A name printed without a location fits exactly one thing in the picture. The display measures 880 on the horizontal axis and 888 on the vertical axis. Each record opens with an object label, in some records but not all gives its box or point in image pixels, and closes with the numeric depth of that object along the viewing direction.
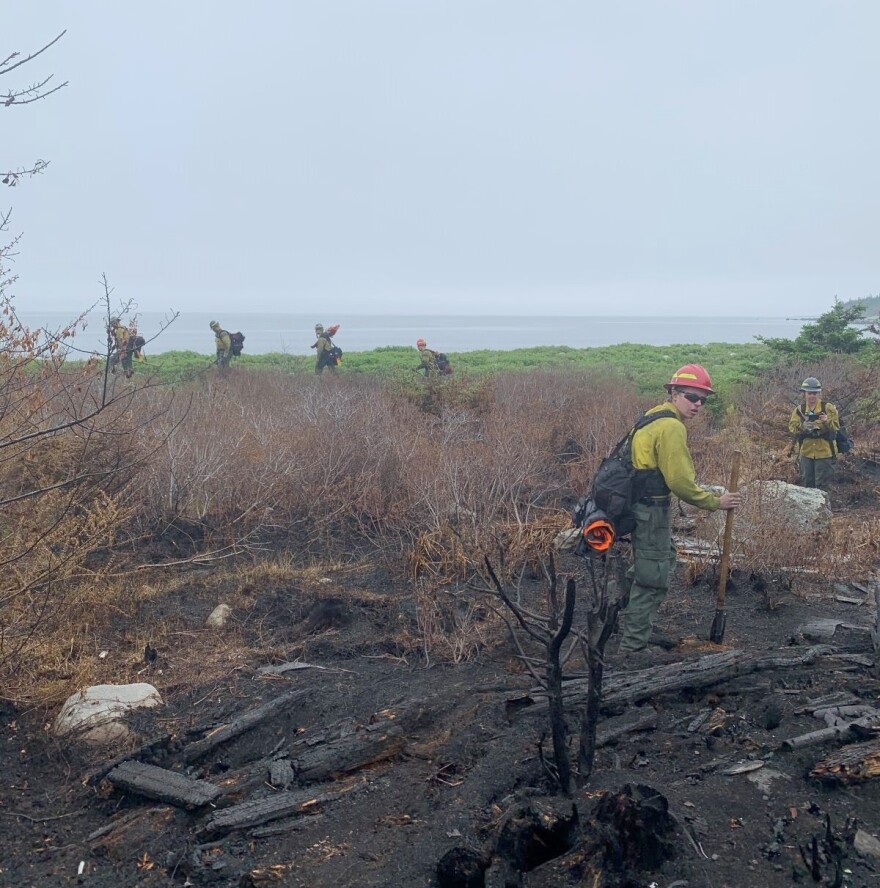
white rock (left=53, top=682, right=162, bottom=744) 5.33
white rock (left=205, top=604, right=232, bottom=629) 7.37
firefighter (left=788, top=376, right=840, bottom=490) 11.79
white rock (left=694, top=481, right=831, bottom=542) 8.68
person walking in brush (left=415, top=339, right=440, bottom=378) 16.64
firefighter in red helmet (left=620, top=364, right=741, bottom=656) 5.72
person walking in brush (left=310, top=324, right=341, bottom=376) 20.91
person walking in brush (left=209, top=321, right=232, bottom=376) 20.12
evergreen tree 20.89
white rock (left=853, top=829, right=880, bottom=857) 3.53
